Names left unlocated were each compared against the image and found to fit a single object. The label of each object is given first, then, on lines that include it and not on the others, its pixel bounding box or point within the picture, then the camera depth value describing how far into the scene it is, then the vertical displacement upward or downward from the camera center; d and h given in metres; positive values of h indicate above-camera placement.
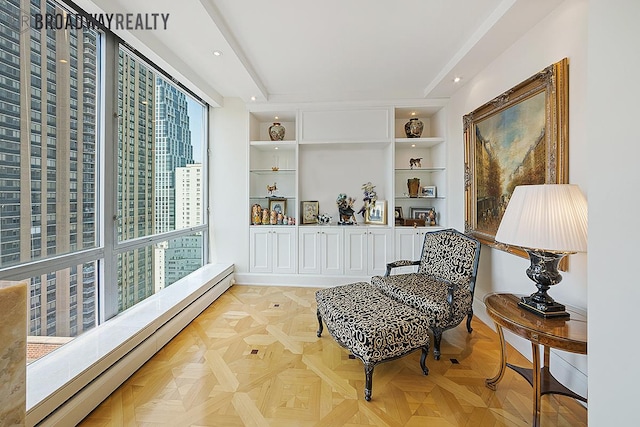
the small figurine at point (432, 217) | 4.09 -0.10
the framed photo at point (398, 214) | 4.14 -0.07
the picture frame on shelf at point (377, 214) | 4.07 -0.06
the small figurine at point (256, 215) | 4.20 -0.08
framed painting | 1.93 +0.57
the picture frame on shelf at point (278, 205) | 4.31 +0.08
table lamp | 1.52 -0.11
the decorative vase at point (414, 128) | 4.02 +1.23
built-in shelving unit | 3.96 +0.52
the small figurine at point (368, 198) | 4.19 +0.19
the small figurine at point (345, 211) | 4.20 -0.01
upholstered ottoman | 1.82 -0.84
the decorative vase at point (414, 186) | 4.06 +0.36
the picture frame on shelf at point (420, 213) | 4.16 -0.04
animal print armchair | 2.29 -0.71
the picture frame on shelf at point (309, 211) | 4.32 -0.02
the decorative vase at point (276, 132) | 4.20 +1.20
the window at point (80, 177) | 1.61 +0.25
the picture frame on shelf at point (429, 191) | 4.06 +0.29
